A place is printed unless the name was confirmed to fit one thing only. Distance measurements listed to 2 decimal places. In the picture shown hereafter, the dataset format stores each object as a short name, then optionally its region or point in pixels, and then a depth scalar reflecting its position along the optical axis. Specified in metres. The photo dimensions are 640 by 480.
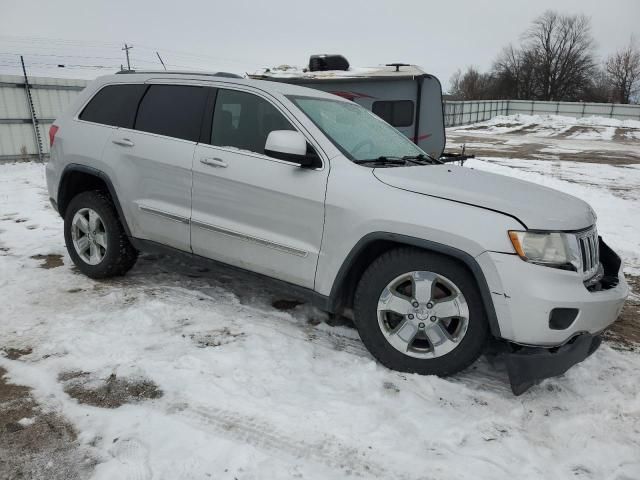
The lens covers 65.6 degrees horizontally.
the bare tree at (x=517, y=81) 58.66
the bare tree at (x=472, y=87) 61.19
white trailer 10.16
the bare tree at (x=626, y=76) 58.66
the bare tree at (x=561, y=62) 58.22
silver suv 2.71
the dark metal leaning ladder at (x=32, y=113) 11.76
